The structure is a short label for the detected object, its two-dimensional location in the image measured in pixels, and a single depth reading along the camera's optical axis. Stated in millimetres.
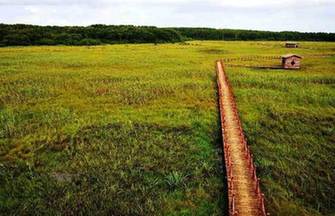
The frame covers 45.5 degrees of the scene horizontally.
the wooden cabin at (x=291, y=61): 53000
